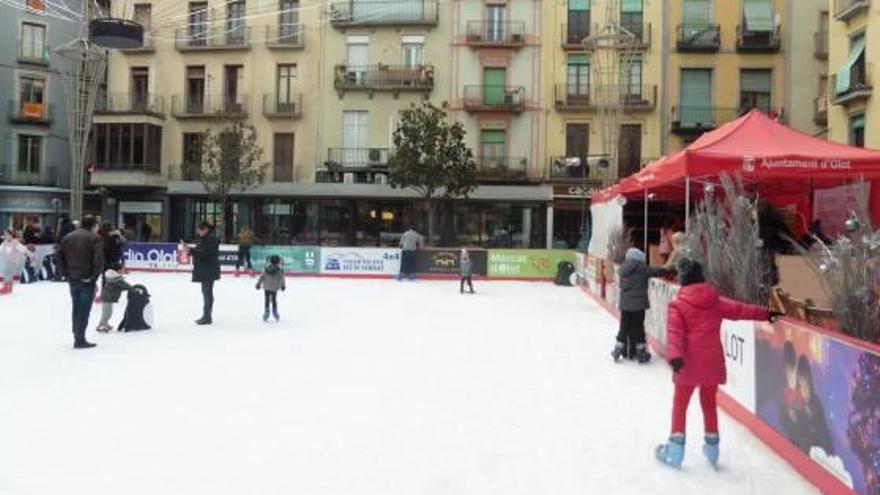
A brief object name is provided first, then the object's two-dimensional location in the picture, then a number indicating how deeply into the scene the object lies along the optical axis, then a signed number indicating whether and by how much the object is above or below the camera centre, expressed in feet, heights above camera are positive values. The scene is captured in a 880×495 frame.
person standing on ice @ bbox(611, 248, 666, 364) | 30.01 -1.99
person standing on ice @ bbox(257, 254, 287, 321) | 41.68 -1.90
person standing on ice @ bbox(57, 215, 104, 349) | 31.07 -1.03
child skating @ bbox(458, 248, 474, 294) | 62.08 -1.58
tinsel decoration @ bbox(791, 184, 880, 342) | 15.80 -0.39
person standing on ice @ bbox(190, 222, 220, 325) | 40.04 -1.01
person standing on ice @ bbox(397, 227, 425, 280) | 76.54 -0.42
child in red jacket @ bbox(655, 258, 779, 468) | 16.39 -1.87
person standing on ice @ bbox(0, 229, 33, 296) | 55.62 -1.29
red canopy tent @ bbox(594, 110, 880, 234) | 31.71 +4.04
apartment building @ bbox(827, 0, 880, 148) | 71.15 +17.18
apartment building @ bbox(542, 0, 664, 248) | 108.47 +20.76
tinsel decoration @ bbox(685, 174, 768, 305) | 22.43 +0.22
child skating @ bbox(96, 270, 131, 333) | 36.27 -2.37
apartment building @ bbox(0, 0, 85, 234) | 125.70 +19.00
